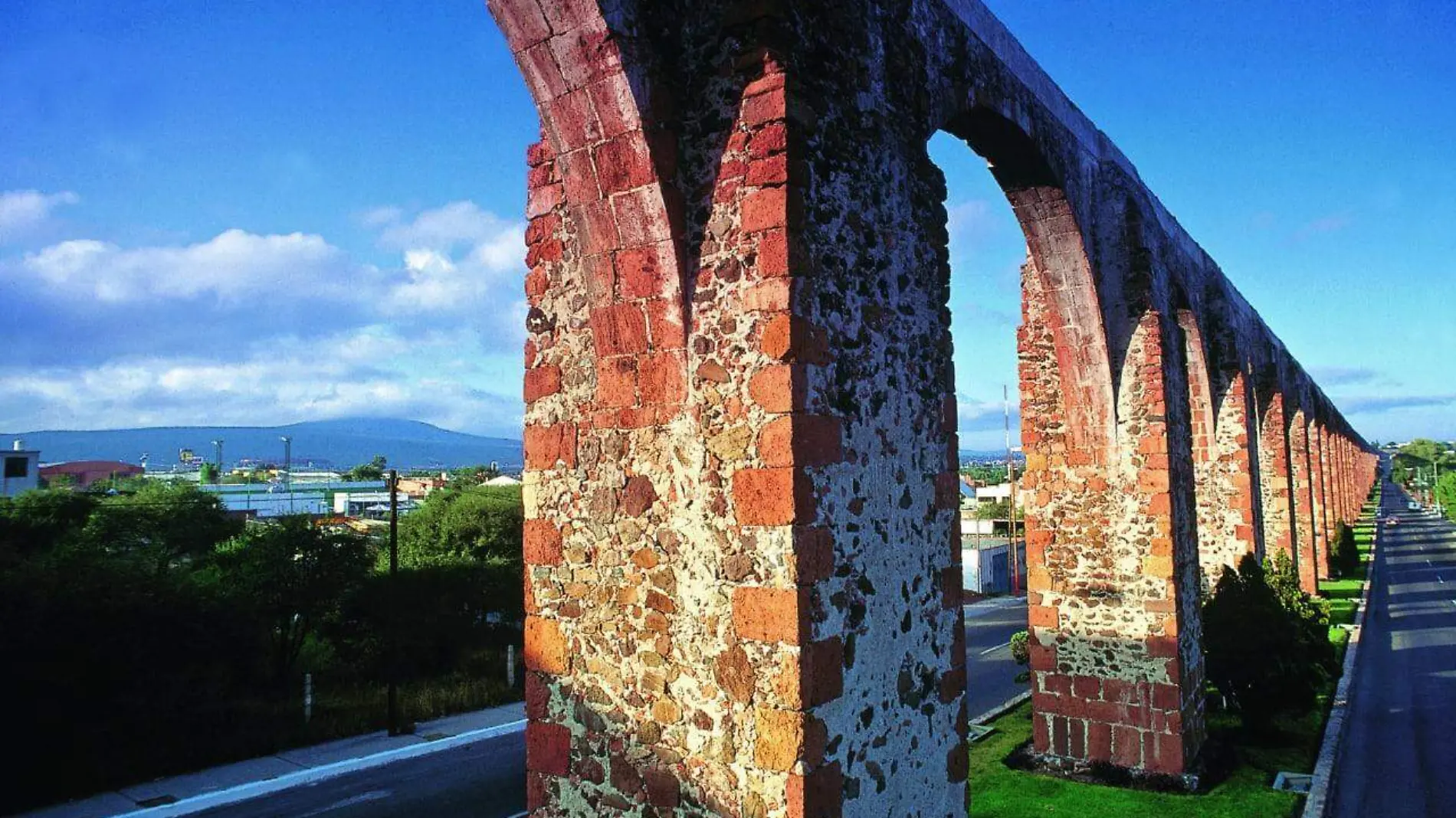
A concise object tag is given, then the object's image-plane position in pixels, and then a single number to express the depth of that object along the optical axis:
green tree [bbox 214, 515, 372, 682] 17.73
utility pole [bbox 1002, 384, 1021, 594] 31.53
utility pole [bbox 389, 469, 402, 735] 15.23
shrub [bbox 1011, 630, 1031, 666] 13.33
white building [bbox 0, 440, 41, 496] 39.00
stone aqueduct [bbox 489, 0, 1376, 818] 3.97
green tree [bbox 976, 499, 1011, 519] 49.43
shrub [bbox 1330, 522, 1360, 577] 29.38
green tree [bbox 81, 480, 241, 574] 19.72
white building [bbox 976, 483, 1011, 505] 68.96
